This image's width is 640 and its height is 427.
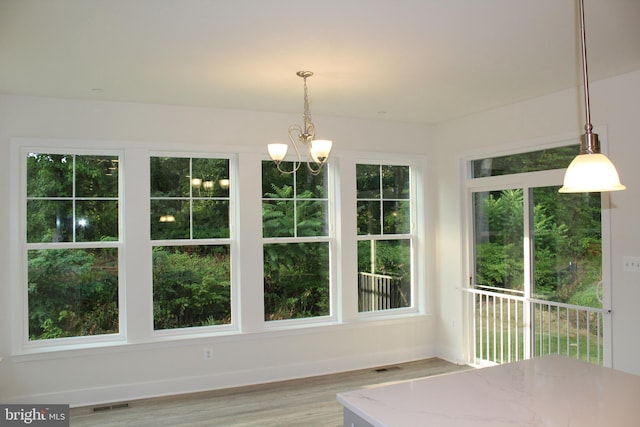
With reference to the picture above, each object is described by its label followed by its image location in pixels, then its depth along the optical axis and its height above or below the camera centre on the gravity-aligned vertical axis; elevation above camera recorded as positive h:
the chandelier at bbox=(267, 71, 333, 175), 3.24 +0.50
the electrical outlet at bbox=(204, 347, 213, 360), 4.68 -1.22
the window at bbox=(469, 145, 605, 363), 4.16 -0.42
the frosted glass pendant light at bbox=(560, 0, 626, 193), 1.73 +0.16
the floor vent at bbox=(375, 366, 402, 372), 5.26 -1.59
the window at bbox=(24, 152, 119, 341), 4.28 -0.15
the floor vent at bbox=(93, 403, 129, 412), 4.17 -1.54
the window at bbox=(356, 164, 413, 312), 5.51 -0.18
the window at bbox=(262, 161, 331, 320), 5.06 -0.22
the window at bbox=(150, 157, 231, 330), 4.66 -0.16
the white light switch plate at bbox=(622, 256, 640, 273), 3.73 -0.36
